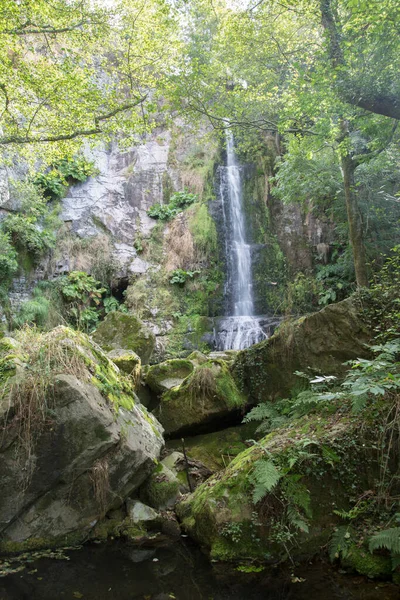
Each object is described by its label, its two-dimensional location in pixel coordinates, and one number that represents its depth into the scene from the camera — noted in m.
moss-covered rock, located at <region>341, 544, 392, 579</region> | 3.06
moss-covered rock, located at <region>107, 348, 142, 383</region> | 6.80
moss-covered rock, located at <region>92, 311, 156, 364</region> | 8.29
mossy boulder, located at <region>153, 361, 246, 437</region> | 6.25
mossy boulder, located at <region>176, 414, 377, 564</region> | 3.45
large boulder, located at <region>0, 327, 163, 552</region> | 3.70
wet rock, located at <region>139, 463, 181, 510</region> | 4.64
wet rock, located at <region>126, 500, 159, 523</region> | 4.25
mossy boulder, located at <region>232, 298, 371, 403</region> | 5.68
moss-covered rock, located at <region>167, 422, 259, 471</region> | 5.70
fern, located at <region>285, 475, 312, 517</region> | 3.51
